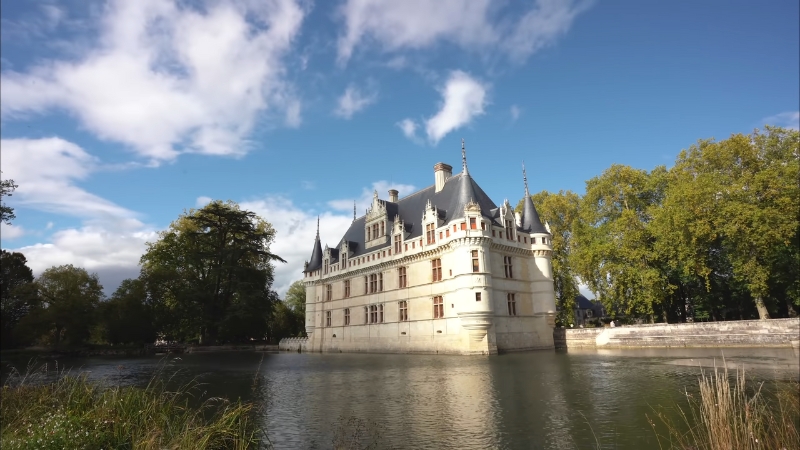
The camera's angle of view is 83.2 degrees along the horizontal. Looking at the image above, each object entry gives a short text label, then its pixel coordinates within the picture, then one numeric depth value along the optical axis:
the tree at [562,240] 38.22
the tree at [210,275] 39.22
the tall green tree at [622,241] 30.80
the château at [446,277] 28.02
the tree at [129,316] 41.09
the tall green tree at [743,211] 25.05
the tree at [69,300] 41.19
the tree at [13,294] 40.44
